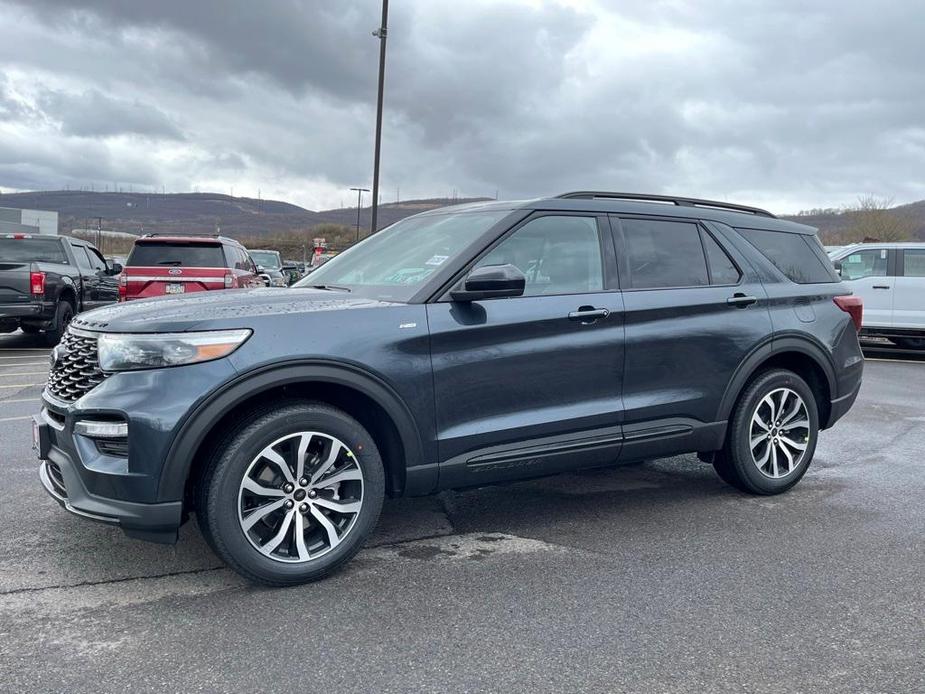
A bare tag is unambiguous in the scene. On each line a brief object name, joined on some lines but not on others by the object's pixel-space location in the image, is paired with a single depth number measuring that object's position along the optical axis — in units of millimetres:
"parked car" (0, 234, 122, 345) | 11930
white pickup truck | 13578
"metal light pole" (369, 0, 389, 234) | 21125
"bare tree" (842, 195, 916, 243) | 41375
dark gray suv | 3328
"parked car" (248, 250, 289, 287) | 27523
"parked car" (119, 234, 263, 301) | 11531
